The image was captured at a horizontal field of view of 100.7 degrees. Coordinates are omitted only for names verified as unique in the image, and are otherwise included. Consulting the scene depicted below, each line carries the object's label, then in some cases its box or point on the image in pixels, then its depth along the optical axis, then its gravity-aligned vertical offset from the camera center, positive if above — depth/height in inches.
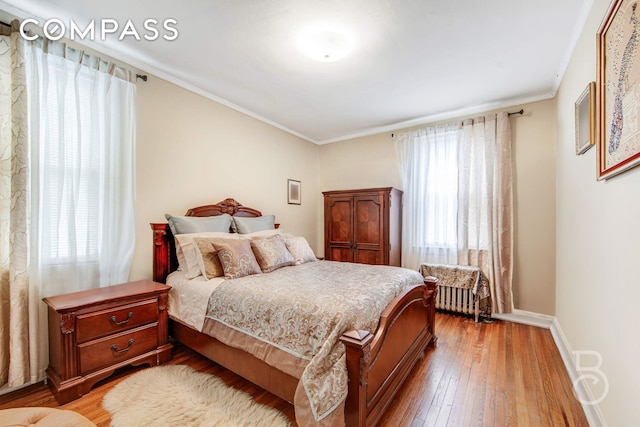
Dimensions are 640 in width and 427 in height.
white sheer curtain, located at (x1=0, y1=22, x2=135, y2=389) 70.5 +8.5
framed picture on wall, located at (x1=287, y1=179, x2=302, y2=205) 170.1 +13.7
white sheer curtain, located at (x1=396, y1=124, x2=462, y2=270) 142.3 +10.9
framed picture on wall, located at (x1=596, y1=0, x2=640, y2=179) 45.4 +24.2
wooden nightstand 69.2 -35.2
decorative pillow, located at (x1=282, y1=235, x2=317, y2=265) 117.7 -16.7
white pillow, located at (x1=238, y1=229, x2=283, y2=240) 113.9 -9.9
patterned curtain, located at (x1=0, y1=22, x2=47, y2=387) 69.9 -0.4
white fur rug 62.7 -49.4
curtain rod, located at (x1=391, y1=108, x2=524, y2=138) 124.6 +47.9
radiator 126.5 -36.0
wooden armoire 145.5 -7.3
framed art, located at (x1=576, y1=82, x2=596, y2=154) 67.8 +26.4
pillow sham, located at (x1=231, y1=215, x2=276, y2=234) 122.6 -5.5
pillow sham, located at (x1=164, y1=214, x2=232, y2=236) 101.7 -4.6
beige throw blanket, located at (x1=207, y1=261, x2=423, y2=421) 53.7 -24.8
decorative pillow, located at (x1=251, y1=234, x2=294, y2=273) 101.1 -16.3
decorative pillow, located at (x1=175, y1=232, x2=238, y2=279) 93.3 -15.1
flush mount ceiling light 80.0 +53.8
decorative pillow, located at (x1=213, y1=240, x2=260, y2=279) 89.3 -16.3
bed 54.2 -37.5
